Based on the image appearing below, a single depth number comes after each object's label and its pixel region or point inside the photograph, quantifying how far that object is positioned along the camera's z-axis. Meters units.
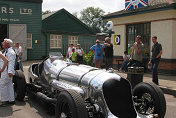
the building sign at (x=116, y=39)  14.45
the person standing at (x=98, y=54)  10.41
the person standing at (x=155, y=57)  8.61
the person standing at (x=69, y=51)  13.79
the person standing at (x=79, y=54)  13.59
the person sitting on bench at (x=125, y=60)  13.01
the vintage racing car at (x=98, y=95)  3.94
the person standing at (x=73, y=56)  13.10
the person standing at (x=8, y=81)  6.18
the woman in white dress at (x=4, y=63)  6.02
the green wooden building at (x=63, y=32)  24.81
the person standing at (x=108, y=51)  10.36
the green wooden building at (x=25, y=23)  21.95
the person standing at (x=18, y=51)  11.75
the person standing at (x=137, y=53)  8.87
